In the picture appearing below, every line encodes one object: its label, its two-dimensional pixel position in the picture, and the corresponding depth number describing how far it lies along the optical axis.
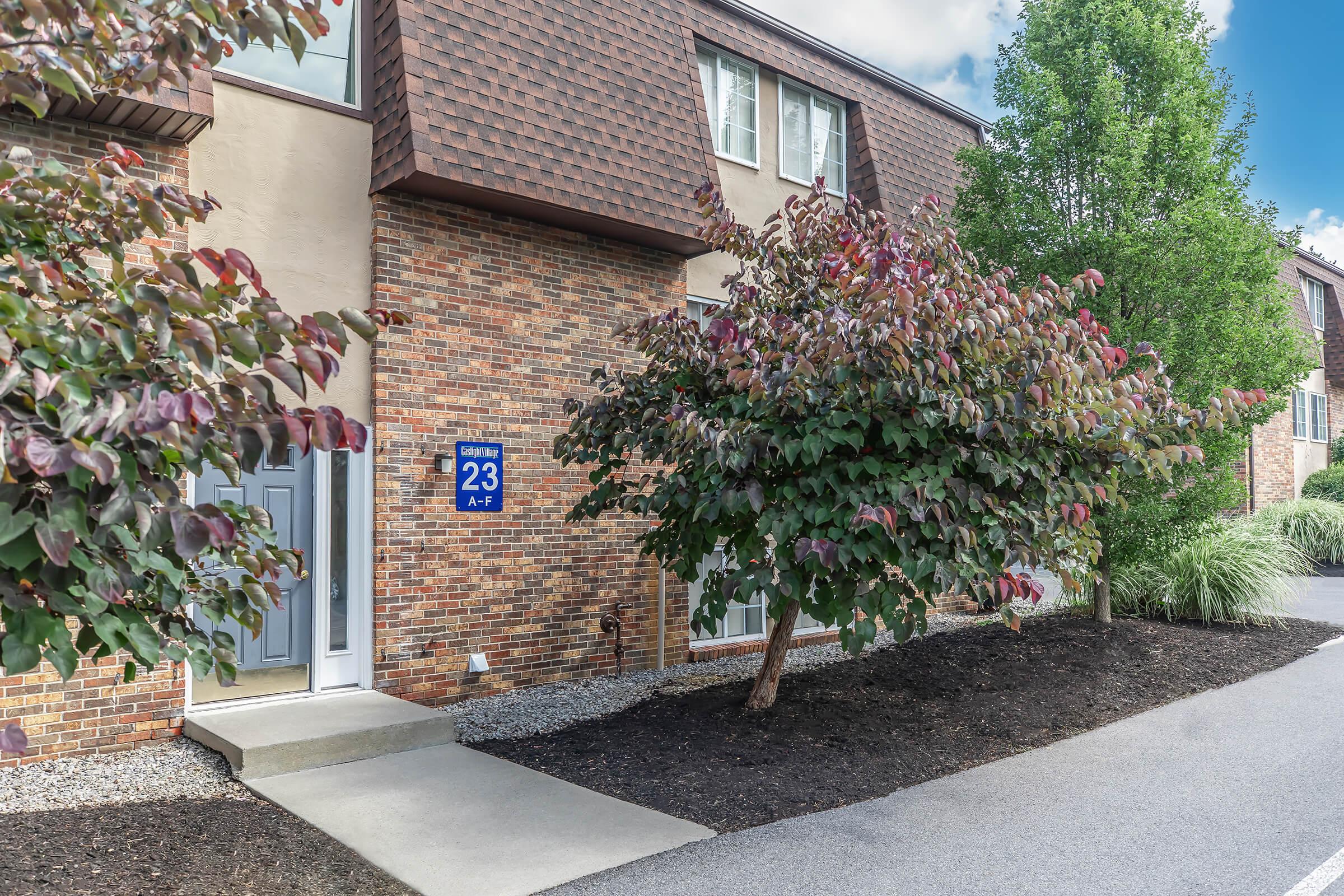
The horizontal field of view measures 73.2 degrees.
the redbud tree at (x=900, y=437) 4.97
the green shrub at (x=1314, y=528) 18.20
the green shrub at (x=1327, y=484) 21.16
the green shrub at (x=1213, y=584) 10.76
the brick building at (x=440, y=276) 6.52
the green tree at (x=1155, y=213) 9.02
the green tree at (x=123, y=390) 2.00
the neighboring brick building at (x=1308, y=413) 20.27
